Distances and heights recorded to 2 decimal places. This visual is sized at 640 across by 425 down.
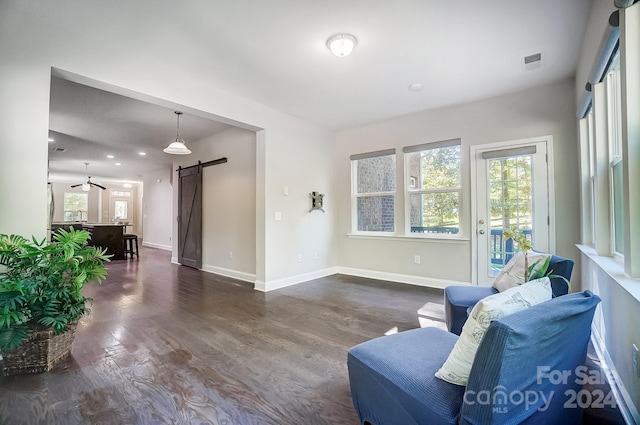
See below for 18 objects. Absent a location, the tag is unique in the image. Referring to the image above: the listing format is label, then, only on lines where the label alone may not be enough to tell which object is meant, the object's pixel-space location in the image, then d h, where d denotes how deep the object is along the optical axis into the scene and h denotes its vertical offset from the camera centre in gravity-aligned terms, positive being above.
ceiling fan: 8.87 +1.08
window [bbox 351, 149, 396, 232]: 5.05 +0.49
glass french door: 3.70 +0.23
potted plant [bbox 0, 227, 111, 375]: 1.91 -0.52
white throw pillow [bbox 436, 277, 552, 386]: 1.10 -0.41
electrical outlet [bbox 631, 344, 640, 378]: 1.42 -0.70
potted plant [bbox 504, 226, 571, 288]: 1.81 -0.29
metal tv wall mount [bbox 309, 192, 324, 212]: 5.13 +0.32
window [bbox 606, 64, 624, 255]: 2.23 +0.50
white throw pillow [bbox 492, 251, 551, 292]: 2.29 -0.45
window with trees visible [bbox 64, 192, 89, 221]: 12.43 +0.55
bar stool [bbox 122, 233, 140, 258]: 7.80 -0.56
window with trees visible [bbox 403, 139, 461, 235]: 4.40 +0.47
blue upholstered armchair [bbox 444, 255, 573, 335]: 2.15 -0.64
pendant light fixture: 4.44 +1.07
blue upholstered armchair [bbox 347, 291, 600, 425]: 0.97 -0.66
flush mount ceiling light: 2.58 +1.55
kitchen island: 7.43 -0.47
